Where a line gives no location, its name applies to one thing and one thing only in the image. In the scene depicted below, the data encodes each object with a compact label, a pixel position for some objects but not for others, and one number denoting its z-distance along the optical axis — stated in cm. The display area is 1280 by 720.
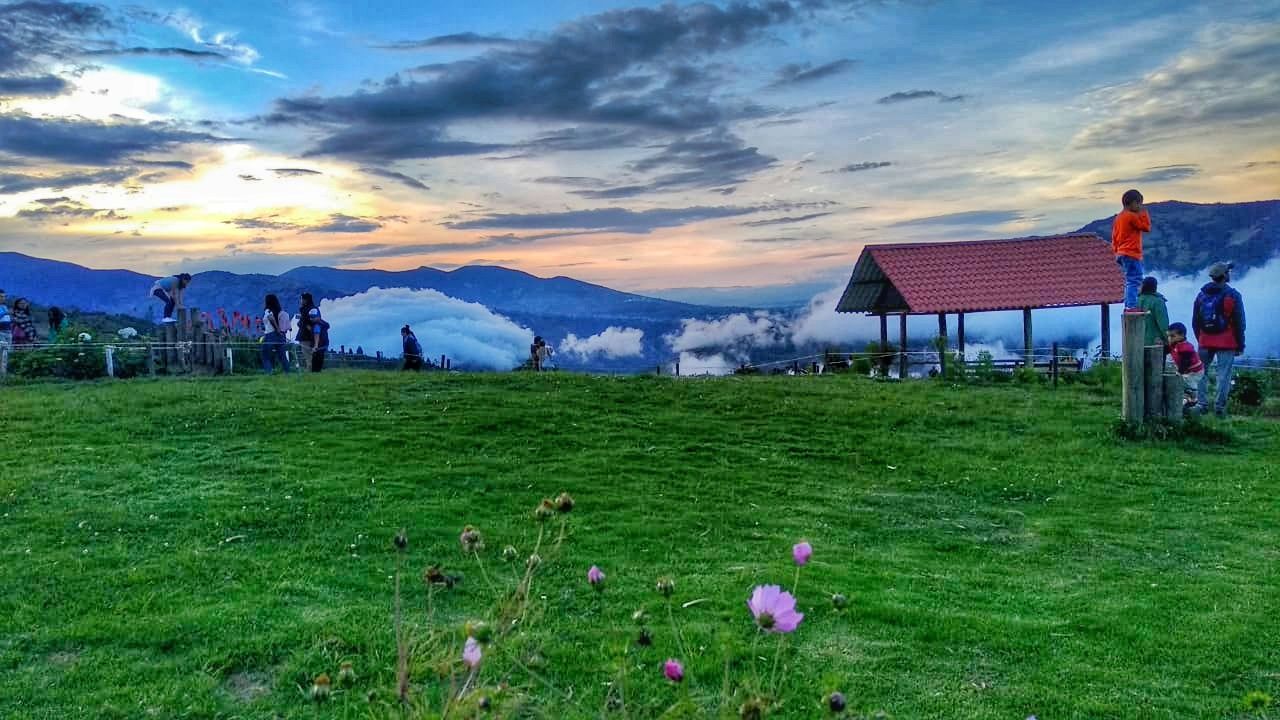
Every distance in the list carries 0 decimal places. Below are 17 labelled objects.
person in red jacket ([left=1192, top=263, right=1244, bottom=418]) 1335
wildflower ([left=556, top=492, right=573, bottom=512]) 257
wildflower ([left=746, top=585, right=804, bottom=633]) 200
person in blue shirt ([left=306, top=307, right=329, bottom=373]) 2055
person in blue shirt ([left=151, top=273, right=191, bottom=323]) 1955
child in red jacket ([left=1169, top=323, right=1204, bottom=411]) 1372
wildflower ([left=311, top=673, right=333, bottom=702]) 216
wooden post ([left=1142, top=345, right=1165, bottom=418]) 1220
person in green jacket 1386
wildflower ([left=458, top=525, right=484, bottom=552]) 246
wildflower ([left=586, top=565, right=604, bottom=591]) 245
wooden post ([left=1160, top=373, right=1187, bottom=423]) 1227
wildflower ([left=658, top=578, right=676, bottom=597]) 246
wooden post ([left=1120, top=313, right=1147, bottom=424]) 1209
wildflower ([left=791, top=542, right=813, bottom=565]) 225
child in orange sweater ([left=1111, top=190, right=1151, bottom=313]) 1319
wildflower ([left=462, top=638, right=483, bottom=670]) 202
